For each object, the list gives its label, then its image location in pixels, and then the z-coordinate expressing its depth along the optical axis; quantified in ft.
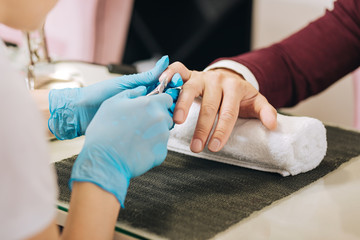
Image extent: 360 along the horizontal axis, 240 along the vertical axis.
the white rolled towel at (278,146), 2.63
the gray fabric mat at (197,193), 2.04
